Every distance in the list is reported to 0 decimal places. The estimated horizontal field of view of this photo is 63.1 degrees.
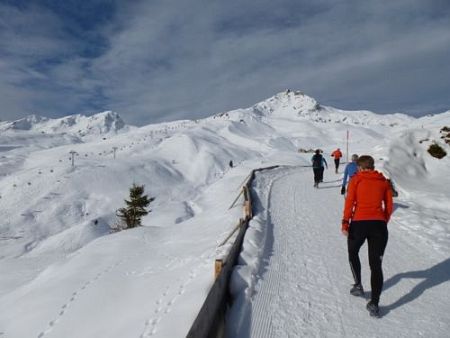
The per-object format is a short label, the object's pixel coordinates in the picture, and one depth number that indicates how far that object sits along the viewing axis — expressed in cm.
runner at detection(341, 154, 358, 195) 1389
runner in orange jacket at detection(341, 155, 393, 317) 511
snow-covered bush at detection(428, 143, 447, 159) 2069
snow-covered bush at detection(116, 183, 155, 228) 2934
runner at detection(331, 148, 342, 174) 2333
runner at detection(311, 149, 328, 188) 1853
